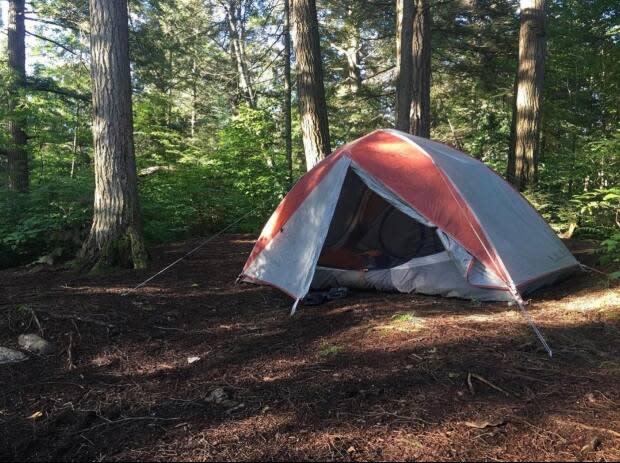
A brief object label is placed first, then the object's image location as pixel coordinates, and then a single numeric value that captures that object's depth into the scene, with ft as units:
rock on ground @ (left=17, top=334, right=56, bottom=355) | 11.21
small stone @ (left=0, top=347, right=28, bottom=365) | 10.71
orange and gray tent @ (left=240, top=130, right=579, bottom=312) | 15.24
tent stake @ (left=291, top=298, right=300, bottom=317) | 14.88
